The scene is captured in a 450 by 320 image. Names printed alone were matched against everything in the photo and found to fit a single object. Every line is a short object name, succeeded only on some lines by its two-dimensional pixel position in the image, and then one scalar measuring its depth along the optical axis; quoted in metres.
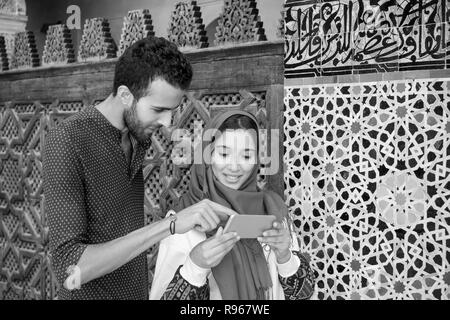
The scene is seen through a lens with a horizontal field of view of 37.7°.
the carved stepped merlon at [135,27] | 2.82
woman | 1.73
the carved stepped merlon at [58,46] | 3.25
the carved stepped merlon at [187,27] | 2.64
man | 1.63
